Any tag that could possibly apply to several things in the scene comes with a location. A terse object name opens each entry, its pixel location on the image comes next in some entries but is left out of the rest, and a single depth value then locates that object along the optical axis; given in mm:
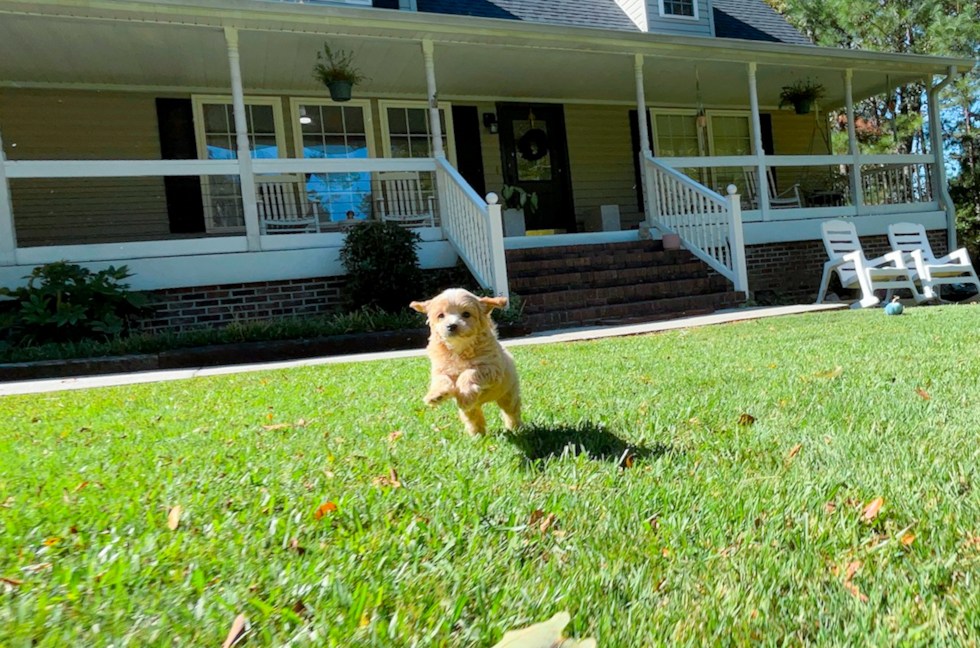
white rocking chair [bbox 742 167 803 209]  12164
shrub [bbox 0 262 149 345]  6695
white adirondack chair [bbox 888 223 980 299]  9500
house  7918
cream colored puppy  2361
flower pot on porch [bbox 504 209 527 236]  11055
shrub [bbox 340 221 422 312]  7711
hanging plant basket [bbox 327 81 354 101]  9188
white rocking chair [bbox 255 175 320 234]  9281
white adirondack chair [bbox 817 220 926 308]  9141
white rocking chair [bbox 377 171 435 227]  9438
